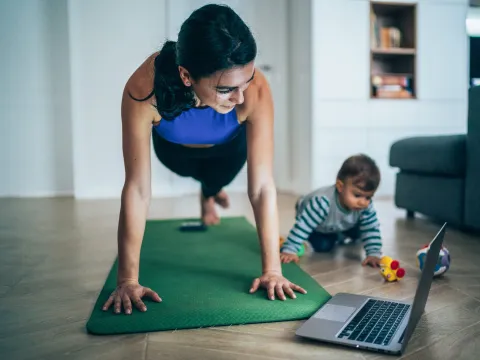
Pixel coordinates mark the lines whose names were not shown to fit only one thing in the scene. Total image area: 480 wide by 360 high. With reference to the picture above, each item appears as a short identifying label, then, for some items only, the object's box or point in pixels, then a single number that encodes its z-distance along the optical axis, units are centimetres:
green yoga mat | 104
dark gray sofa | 192
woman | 97
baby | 155
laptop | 87
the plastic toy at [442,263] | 137
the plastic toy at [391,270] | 137
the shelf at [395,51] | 354
